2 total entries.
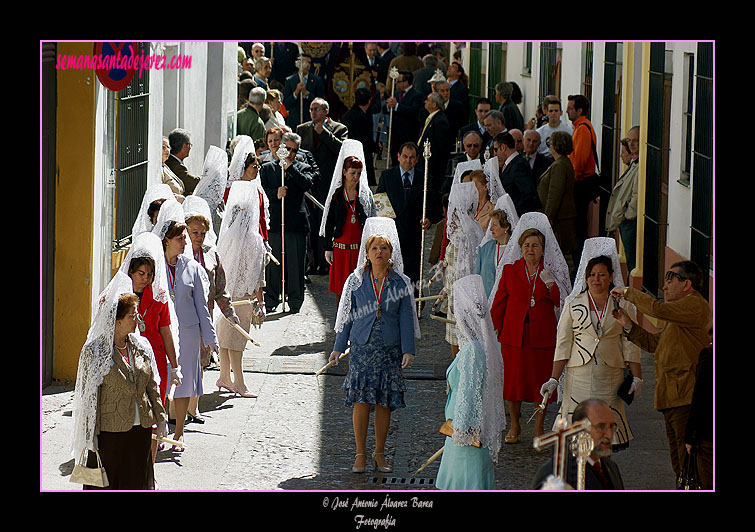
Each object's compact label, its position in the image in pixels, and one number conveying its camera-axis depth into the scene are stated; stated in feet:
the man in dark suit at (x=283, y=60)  86.69
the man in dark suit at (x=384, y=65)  93.81
